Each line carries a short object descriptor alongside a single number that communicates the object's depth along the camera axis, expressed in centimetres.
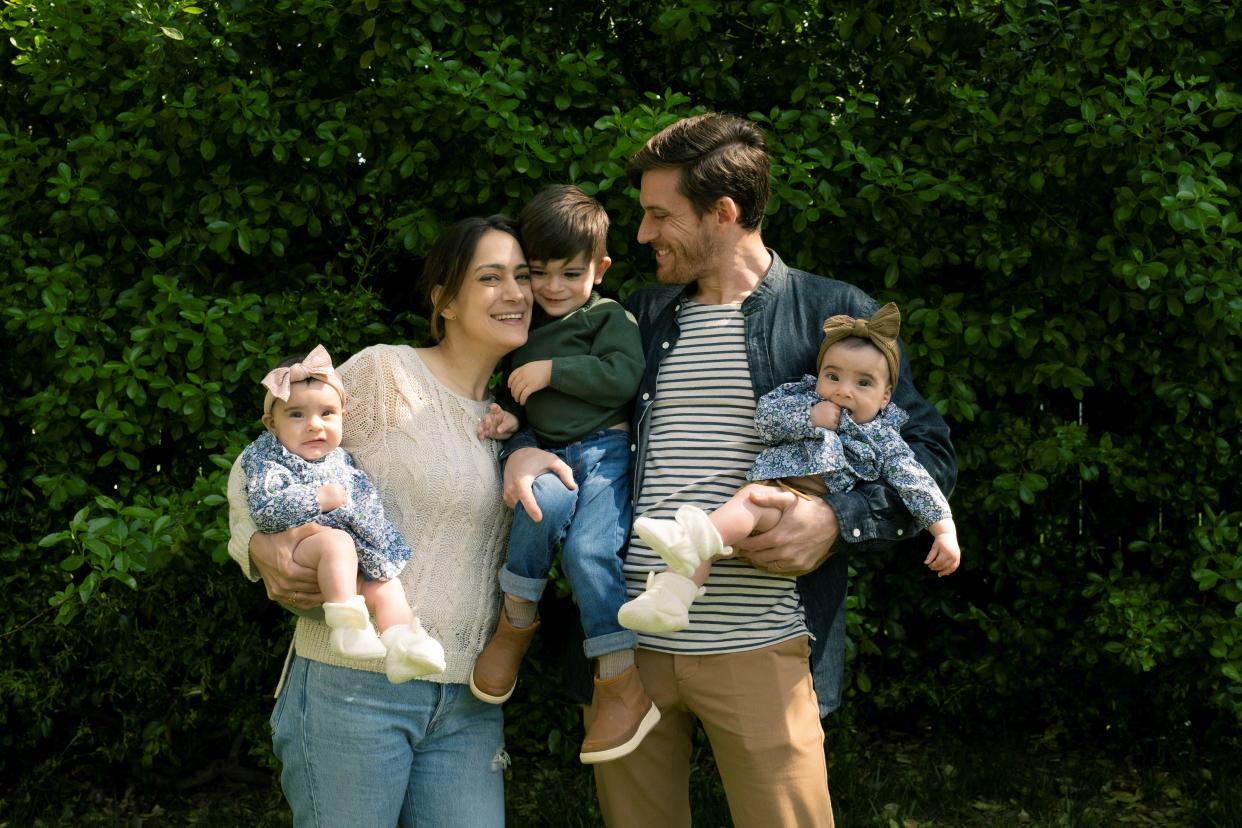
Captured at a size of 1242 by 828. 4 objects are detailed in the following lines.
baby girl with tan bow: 281
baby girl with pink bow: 265
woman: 274
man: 285
